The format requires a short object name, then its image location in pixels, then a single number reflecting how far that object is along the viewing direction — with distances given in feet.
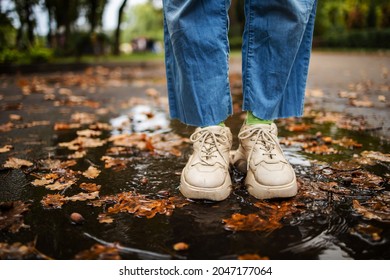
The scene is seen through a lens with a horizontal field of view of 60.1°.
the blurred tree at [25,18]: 40.30
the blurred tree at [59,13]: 47.75
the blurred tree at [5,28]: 29.75
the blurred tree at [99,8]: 66.71
